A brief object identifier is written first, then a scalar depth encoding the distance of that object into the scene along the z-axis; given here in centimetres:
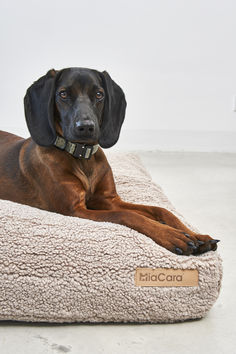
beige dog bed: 180
